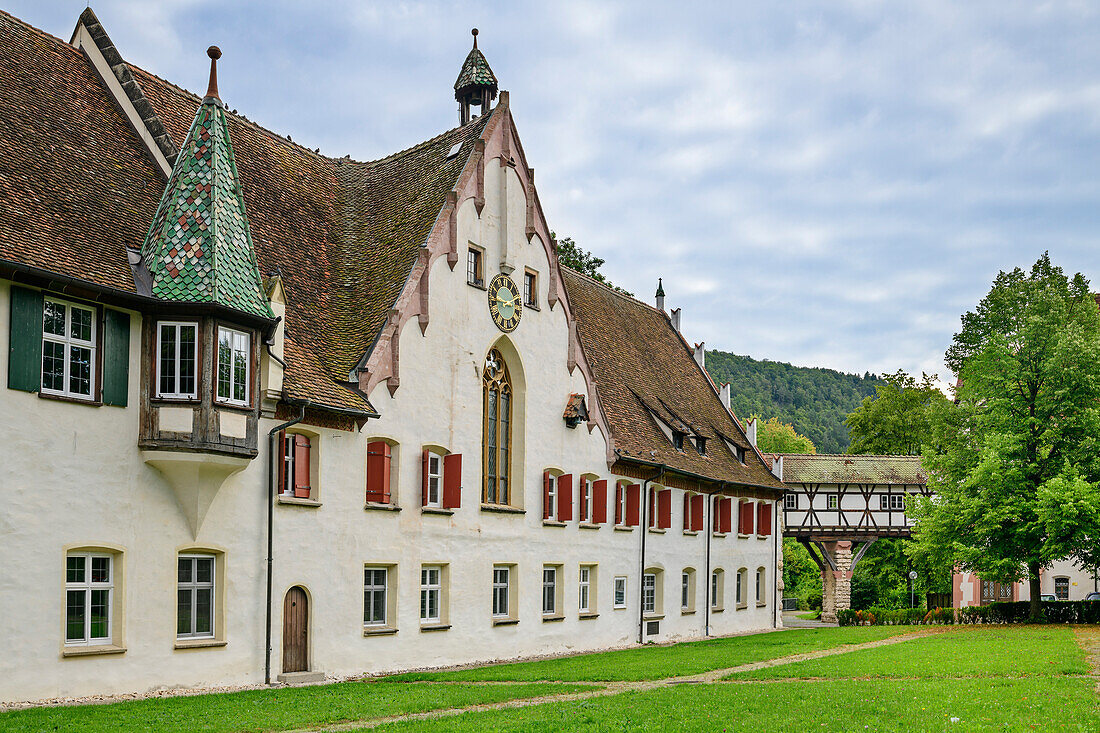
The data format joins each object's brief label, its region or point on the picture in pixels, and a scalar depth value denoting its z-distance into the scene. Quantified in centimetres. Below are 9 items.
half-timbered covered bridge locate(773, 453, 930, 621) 6028
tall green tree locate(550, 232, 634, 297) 6016
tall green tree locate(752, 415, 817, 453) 10631
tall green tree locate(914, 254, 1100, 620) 4119
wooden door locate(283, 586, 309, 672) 2373
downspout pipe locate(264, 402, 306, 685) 2311
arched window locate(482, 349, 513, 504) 3122
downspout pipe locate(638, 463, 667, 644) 3741
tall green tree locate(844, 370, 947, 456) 7725
